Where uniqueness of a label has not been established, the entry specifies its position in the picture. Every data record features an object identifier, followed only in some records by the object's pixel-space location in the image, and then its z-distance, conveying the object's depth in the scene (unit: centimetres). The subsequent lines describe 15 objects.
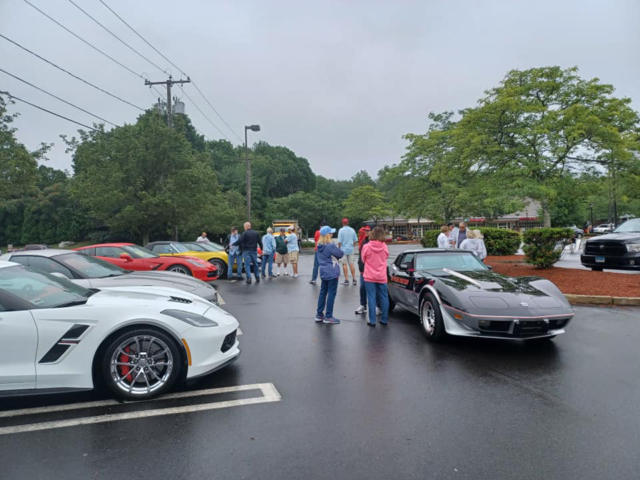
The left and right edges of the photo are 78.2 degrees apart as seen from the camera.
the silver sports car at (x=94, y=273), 618
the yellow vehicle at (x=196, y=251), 1318
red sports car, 1058
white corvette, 342
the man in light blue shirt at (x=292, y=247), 1357
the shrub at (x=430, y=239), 2162
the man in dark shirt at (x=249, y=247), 1206
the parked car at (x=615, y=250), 1052
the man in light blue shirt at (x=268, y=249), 1338
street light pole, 2334
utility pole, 2080
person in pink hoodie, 658
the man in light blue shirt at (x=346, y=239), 1100
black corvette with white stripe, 493
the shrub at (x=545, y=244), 1092
